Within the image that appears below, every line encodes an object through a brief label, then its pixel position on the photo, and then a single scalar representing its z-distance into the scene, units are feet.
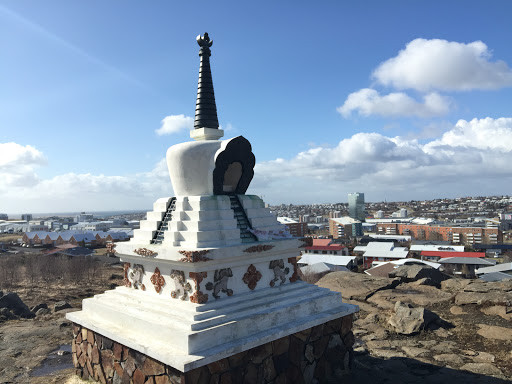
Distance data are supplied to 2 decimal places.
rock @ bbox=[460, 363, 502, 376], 32.27
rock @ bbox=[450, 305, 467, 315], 49.55
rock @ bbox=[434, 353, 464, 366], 34.81
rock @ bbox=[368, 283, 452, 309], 54.95
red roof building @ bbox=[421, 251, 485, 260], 167.93
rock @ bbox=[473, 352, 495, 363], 34.78
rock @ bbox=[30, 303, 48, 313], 71.87
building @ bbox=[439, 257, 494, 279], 141.38
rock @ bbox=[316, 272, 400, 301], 60.59
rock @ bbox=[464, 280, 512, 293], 54.80
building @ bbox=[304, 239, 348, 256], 203.44
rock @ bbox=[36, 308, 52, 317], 67.01
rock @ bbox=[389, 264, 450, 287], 67.72
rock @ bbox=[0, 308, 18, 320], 63.98
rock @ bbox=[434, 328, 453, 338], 41.93
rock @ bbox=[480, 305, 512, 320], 45.65
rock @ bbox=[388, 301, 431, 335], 42.65
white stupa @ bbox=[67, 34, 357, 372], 25.82
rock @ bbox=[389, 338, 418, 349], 39.60
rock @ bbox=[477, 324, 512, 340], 40.11
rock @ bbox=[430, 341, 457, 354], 37.80
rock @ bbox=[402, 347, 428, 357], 37.10
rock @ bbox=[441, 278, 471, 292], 61.31
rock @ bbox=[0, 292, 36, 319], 67.51
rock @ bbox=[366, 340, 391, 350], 39.68
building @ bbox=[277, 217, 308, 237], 282.36
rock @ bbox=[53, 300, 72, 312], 69.46
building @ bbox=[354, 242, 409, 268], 171.63
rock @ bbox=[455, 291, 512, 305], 49.27
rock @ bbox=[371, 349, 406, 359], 37.01
